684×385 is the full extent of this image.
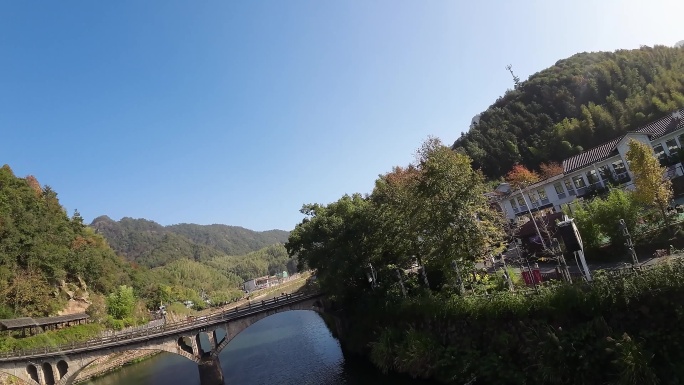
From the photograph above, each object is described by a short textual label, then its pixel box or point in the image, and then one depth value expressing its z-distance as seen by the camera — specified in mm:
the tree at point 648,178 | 27172
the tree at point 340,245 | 31188
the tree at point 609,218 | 26297
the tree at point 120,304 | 66562
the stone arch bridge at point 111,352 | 35781
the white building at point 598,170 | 42875
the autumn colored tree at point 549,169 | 64225
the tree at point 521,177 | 60028
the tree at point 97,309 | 59281
